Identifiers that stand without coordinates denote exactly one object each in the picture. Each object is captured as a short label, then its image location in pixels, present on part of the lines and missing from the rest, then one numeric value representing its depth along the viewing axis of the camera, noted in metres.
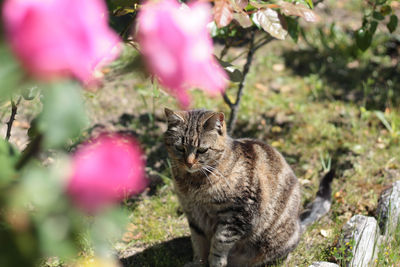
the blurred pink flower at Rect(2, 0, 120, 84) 1.07
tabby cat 2.42
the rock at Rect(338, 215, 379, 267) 2.42
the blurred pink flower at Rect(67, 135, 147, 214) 1.16
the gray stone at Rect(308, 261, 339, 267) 2.39
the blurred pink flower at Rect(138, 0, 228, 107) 1.23
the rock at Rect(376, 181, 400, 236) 2.49
